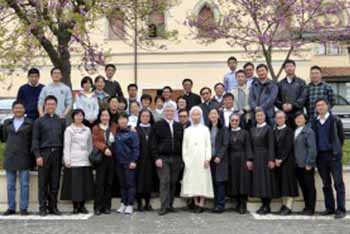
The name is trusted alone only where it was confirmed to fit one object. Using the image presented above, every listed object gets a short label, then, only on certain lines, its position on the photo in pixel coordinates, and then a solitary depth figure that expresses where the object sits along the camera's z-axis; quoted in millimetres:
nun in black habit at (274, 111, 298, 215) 11357
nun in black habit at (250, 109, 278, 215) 11359
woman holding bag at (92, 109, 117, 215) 11369
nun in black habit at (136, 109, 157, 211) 11581
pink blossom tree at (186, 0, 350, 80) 19688
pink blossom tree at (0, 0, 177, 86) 14016
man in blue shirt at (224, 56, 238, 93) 13227
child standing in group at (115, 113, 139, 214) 11406
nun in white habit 11469
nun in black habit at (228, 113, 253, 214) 11523
